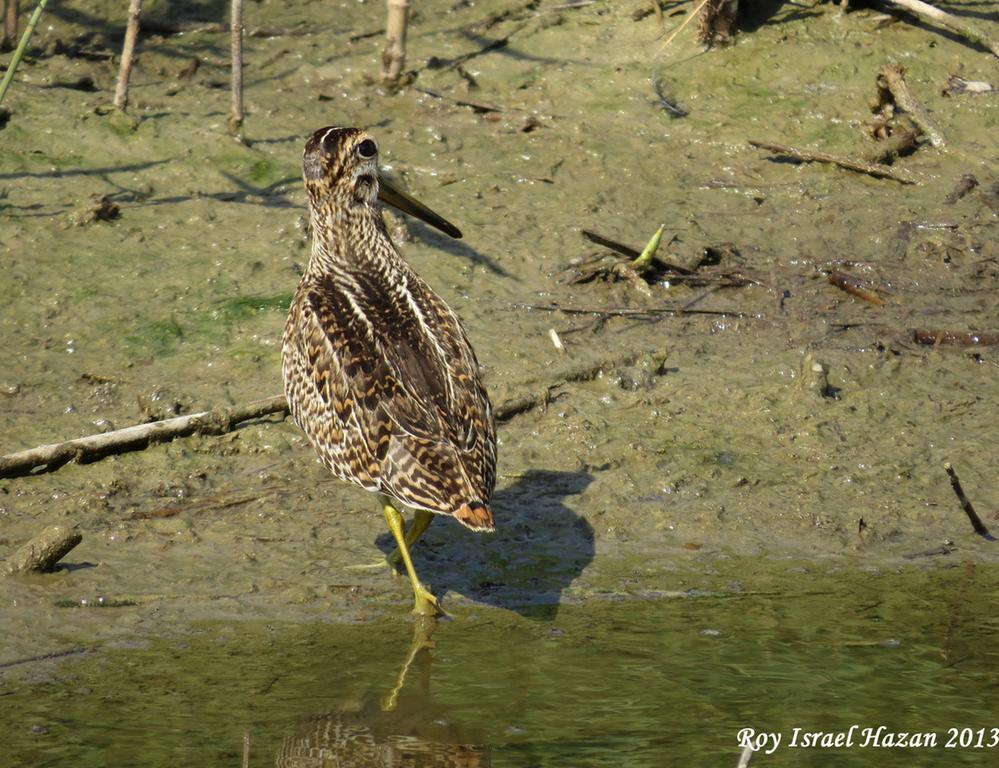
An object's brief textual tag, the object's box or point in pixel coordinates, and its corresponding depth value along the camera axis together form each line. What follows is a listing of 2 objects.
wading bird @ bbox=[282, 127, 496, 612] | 11.06
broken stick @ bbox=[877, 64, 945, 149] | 18.77
